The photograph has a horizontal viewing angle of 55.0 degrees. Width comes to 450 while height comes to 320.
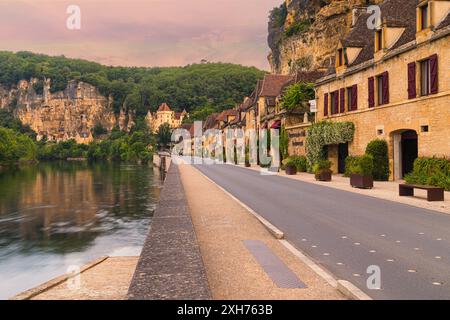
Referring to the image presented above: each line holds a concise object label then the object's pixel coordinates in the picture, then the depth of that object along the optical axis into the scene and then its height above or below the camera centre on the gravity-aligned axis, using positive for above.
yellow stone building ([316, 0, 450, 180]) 21.73 +3.87
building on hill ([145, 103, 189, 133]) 178.75 +14.35
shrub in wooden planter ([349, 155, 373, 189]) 21.81 -1.33
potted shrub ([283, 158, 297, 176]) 34.78 -1.62
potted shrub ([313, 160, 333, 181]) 27.33 -1.42
